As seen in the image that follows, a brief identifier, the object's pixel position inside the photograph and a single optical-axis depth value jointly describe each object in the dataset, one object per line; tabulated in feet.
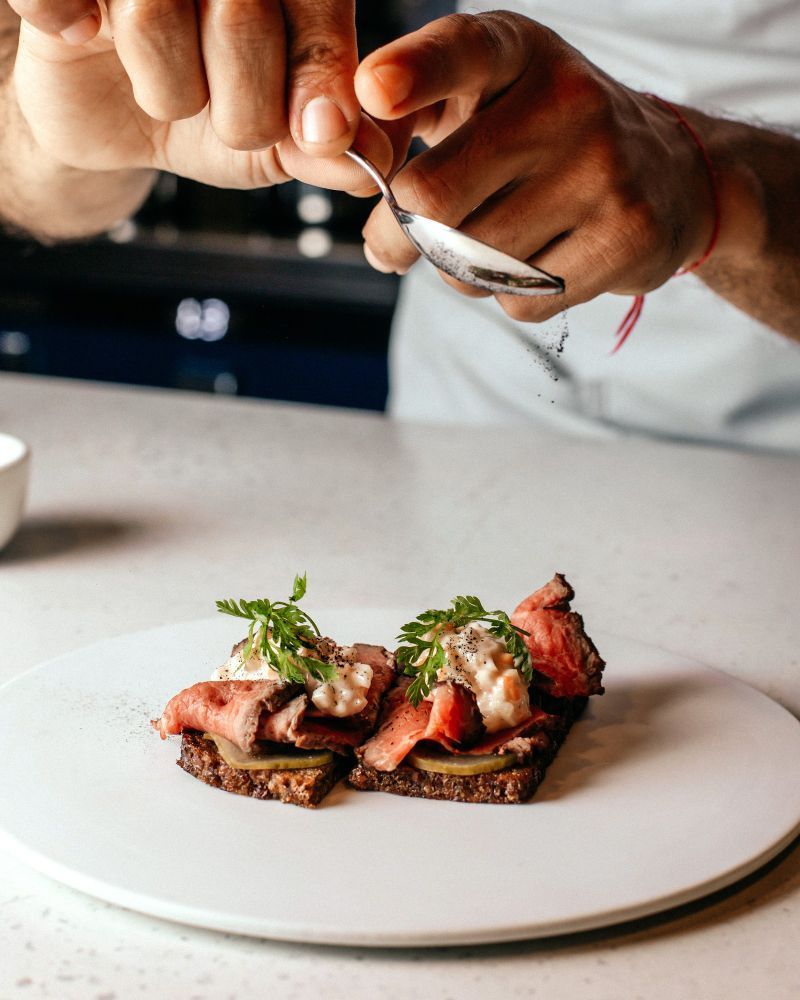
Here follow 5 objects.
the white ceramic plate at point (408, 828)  2.44
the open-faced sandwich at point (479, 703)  2.95
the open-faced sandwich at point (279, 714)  2.96
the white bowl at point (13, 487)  4.67
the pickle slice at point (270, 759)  2.97
